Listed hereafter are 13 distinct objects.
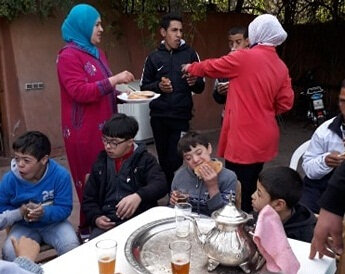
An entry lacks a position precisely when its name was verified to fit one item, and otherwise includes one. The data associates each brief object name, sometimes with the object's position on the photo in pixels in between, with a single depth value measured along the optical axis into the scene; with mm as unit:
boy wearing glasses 2881
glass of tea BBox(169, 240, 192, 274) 1711
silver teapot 1793
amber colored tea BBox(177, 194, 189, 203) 2558
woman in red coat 3322
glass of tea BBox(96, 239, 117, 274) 1771
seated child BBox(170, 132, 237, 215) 2566
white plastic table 1882
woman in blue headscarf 3285
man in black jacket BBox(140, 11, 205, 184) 4125
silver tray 1834
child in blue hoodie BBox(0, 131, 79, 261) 2771
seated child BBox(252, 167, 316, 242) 2314
